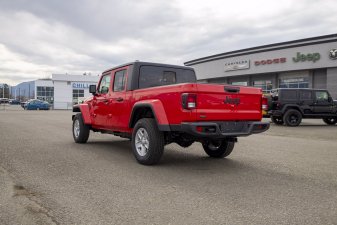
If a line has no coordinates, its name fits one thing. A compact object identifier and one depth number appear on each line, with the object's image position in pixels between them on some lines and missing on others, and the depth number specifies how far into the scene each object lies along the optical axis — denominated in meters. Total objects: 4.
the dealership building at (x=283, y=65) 36.22
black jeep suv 18.22
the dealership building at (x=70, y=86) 62.33
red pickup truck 6.00
